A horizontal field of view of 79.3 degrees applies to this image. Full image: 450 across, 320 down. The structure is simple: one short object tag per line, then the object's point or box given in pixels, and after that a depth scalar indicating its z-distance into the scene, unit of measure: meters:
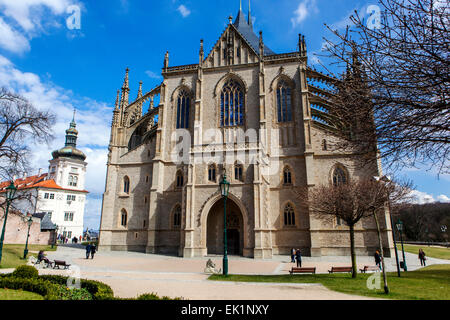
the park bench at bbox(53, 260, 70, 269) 17.62
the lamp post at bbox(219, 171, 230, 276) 15.16
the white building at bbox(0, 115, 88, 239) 62.31
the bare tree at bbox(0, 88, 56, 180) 19.31
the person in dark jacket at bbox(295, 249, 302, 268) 19.18
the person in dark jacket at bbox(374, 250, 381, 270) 18.78
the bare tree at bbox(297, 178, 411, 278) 14.17
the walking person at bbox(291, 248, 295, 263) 22.31
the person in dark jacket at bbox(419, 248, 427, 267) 22.77
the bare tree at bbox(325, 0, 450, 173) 5.41
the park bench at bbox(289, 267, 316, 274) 15.33
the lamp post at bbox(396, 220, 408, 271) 18.75
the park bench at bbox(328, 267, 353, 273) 15.65
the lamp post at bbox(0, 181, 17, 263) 16.30
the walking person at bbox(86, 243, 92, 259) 23.14
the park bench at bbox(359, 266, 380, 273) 16.72
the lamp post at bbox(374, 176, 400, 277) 13.22
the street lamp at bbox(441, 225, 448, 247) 55.50
